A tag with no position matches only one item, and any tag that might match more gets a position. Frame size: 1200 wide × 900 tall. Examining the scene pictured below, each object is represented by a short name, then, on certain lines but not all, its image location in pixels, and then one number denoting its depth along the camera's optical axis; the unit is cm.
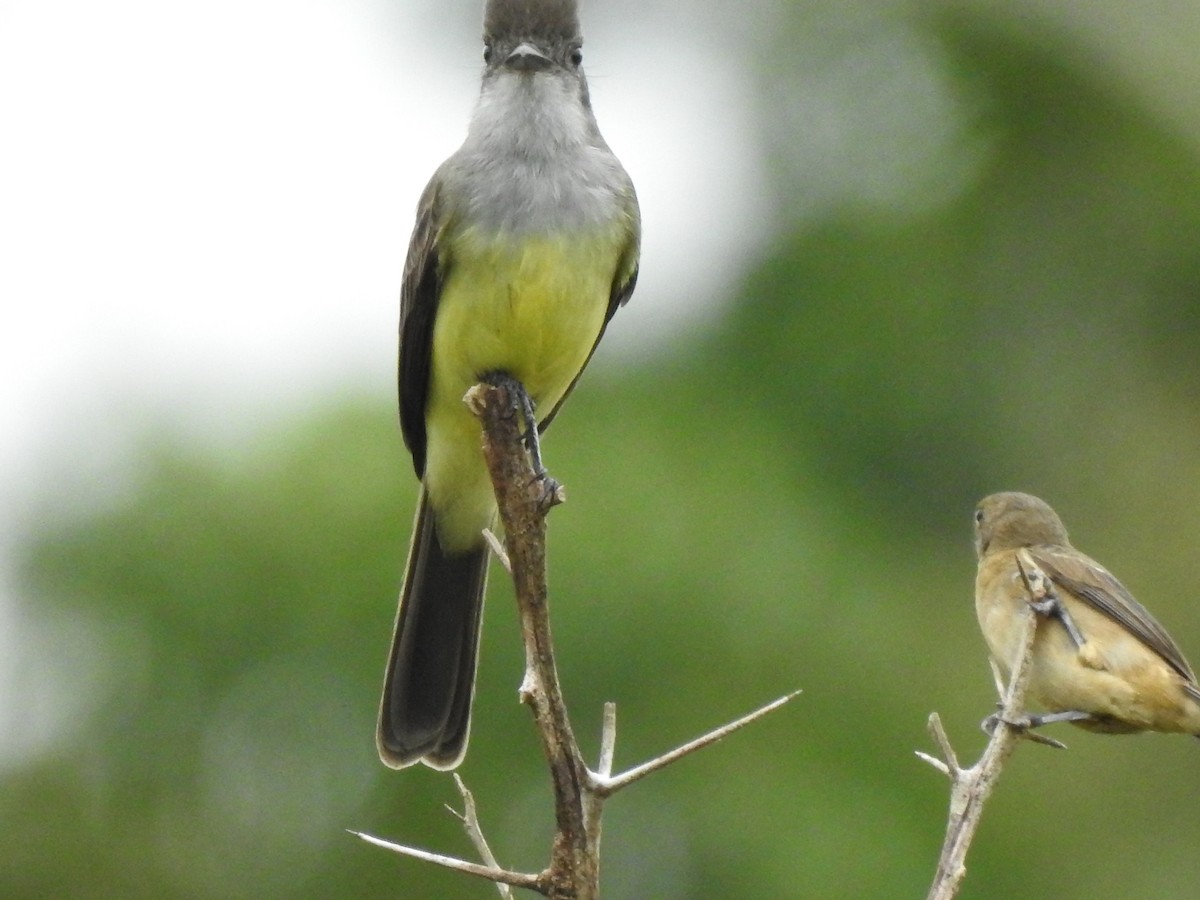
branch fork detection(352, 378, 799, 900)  566
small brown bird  773
